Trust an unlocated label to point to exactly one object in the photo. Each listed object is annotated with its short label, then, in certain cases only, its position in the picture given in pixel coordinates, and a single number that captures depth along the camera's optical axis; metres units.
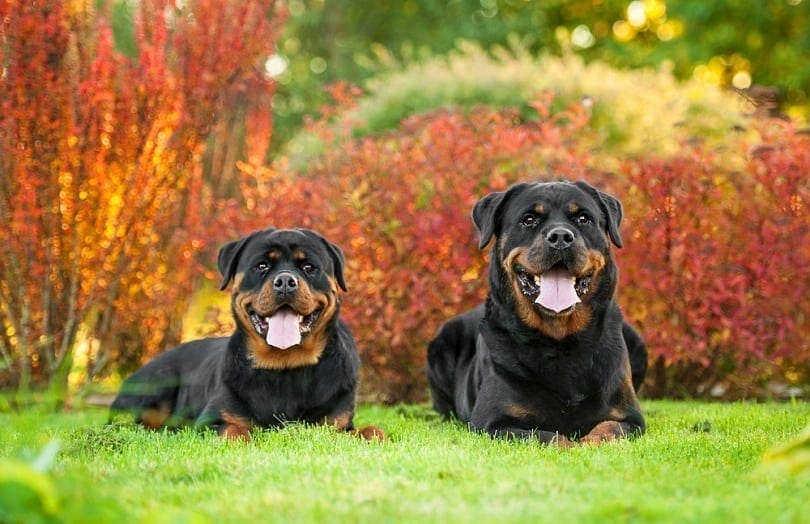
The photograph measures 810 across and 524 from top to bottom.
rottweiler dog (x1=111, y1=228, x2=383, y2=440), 5.08
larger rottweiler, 4.73
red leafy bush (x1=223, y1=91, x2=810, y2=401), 6.77
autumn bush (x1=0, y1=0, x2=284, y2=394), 6.11
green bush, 11.92
